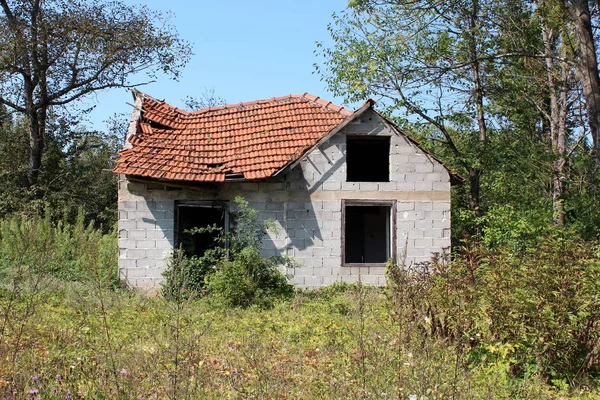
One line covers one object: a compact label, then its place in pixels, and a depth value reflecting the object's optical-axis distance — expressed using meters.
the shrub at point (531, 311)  5.86
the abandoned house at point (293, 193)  12.88
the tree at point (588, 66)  11.55
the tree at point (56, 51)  23.39
